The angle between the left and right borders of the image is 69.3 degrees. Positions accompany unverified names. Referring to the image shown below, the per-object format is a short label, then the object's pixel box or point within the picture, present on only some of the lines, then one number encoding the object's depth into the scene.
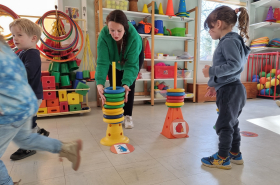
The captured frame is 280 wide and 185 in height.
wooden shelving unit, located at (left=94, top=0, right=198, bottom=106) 3.04
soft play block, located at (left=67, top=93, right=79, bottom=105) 2.51
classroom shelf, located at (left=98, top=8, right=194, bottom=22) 3.09
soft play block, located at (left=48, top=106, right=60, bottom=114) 2.43
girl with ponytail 1.10
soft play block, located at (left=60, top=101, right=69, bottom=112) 2.47
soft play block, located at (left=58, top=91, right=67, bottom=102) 2.46
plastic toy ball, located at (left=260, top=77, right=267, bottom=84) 4.09
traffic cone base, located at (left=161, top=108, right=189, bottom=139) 1.69
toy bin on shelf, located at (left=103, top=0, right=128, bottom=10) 2.98
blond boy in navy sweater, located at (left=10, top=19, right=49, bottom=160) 1.25
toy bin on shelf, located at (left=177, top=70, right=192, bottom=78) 3.54
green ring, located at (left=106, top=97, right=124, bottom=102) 1.44
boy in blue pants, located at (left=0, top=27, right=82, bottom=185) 0.71
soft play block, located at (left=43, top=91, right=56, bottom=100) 2.40
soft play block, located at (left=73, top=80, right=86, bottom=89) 2.55
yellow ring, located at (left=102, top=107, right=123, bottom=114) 1.45
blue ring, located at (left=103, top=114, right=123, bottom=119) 1.47
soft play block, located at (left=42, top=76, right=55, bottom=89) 2.36
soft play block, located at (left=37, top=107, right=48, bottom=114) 2.40
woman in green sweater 1.62
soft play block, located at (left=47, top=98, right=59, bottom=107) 2.45
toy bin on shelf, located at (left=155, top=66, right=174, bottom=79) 3.34
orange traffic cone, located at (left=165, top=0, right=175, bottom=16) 3.43
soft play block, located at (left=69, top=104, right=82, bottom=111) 2.52
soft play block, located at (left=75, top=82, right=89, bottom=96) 2.53
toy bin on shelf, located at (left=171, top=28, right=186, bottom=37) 3.46
